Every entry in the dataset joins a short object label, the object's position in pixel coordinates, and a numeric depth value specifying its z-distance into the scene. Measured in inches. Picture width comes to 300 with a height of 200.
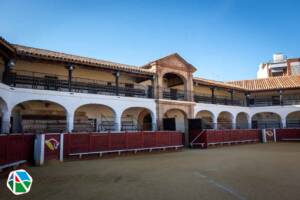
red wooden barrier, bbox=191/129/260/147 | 794.8
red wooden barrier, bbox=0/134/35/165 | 373.4
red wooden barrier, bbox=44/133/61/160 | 466.3
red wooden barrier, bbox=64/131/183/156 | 526.0
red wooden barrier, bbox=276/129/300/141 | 994.7
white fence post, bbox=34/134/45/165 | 448.8
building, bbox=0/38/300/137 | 530.0
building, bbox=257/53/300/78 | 1569.9
